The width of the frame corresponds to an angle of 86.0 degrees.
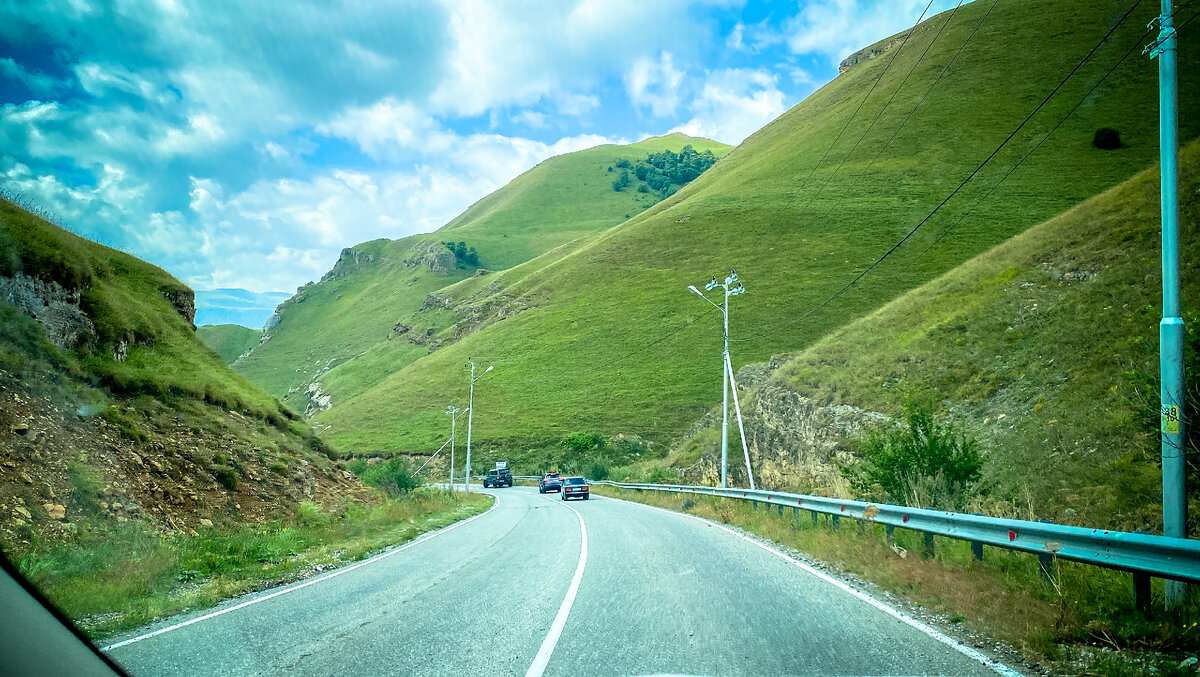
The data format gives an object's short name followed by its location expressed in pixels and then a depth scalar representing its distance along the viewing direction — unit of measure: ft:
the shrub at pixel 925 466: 39.24
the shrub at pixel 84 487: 37.42
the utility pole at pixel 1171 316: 22.36
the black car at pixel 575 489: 130.21
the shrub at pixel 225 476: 55.42
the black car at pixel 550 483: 160.04
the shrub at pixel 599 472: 185.32
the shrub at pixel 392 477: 101.35
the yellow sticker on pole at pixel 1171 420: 22.94
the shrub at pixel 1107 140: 254.06
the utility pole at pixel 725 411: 88.37
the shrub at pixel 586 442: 209.77
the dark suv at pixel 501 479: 196.24
